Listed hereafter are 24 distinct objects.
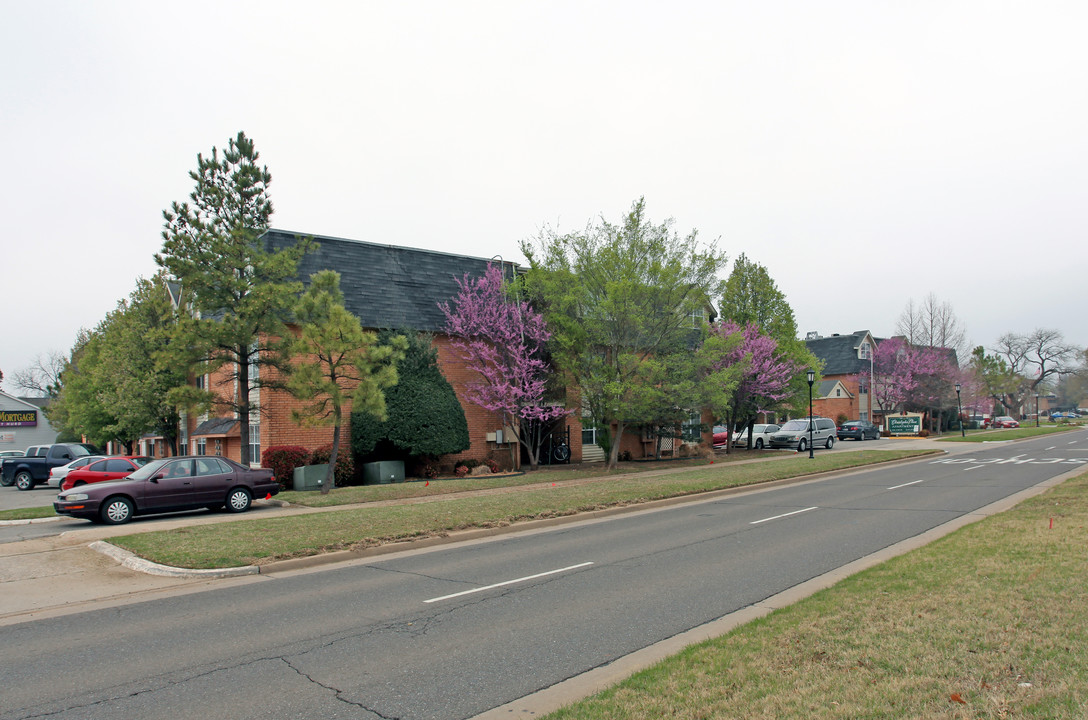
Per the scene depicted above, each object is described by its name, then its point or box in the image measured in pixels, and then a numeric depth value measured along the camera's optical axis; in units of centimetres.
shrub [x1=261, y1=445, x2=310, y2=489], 2100
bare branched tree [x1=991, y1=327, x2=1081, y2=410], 9369
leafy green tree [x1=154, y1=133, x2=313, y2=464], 1997
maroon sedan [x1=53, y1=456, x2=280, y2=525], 1480
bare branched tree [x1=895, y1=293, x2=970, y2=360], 5938
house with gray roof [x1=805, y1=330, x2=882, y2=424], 6275
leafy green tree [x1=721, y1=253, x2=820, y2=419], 3428
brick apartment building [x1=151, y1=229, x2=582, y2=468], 2267
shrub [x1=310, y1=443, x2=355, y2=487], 2177
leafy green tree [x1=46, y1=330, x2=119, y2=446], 3150
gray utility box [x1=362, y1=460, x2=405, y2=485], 2208
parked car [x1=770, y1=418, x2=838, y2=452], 3772
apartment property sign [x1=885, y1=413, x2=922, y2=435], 5203
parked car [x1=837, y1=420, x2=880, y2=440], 4791
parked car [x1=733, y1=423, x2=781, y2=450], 3900
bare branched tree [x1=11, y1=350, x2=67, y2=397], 9000
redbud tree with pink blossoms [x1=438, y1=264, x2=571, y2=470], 2425
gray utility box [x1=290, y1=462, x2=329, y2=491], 2056
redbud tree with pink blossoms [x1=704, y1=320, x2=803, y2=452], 3128
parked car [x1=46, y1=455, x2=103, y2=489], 2352
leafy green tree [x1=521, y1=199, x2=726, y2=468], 2386
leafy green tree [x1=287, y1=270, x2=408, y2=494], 1775
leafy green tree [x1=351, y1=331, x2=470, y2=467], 2231
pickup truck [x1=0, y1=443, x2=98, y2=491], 2917
